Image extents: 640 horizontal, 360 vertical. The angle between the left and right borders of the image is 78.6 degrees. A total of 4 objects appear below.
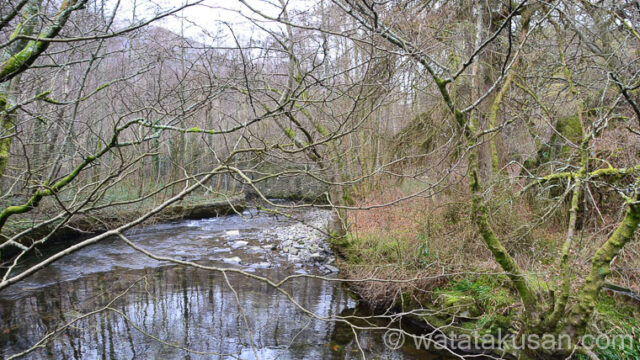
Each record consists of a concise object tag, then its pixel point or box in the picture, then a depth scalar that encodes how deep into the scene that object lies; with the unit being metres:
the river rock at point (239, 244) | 10.75
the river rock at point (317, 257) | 9.48
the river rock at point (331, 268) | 8.63
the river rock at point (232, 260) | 9.24
